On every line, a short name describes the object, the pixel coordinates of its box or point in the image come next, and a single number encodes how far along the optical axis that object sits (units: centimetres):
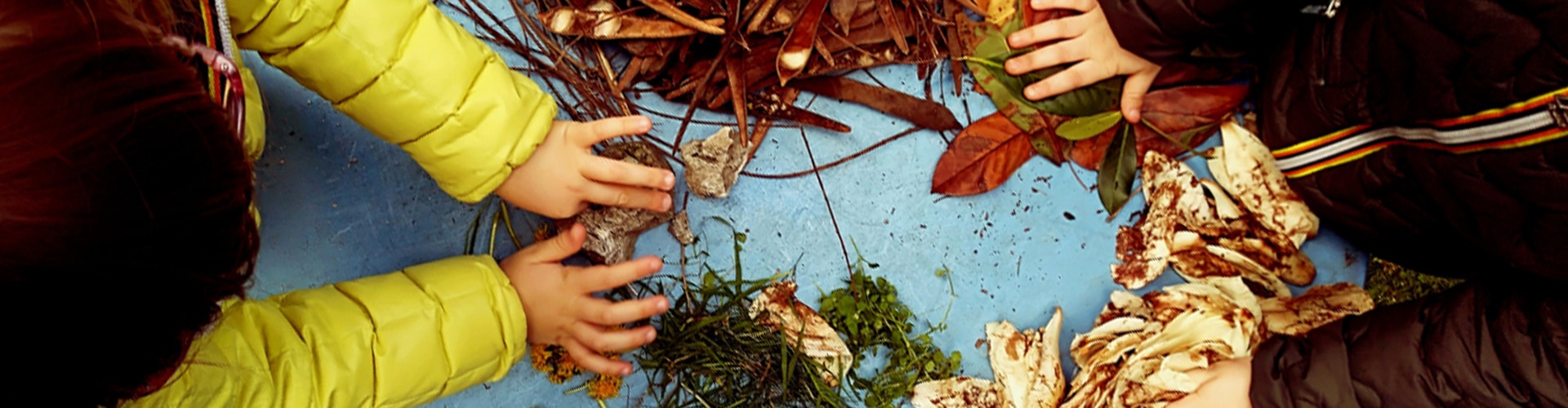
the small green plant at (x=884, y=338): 145
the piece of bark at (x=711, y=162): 138
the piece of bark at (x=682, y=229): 143
